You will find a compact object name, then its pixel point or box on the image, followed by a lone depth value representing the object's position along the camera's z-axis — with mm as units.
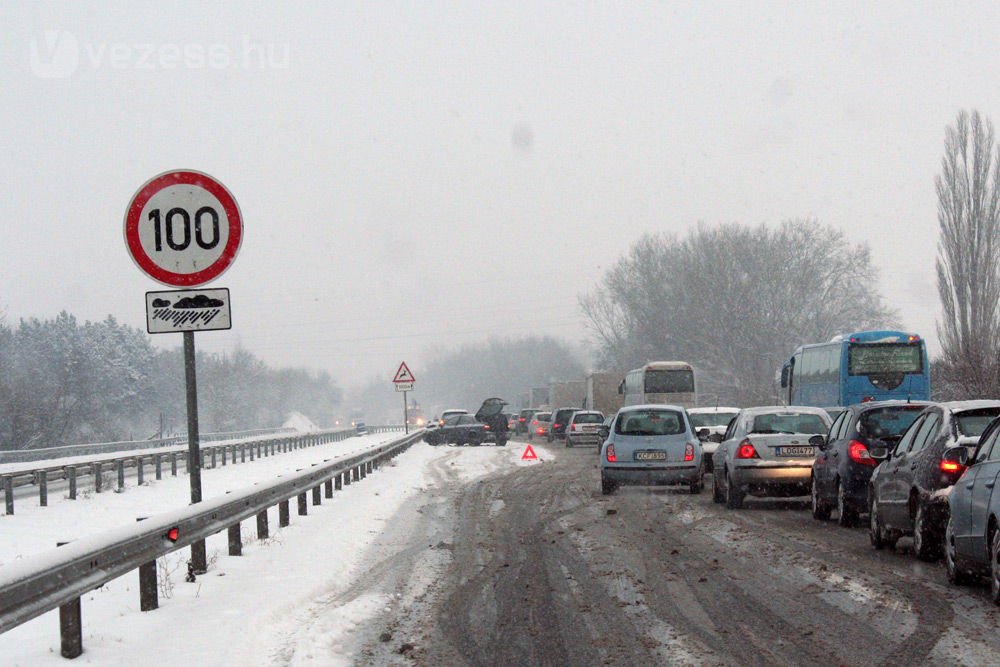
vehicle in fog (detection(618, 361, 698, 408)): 51875
